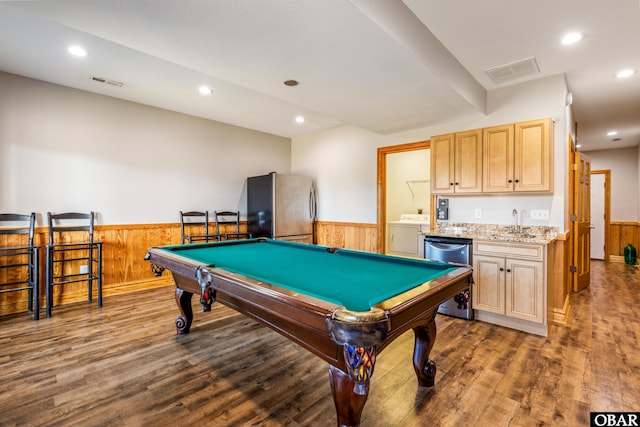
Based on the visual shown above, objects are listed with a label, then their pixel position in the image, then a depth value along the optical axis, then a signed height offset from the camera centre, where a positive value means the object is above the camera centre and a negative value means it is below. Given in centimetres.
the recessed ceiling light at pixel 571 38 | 245 +147
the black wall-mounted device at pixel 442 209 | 381 +7
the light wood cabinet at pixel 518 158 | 295 +60
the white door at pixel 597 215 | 635 +3
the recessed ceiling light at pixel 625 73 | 308 +149
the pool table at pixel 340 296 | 110 -36
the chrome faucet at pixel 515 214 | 329 +2
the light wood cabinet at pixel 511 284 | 266 -64
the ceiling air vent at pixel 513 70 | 288 +147
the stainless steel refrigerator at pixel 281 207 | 484 +13
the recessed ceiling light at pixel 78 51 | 267 +146
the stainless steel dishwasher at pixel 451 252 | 303 -38
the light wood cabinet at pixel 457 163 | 334 +61
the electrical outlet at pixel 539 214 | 314 +2
